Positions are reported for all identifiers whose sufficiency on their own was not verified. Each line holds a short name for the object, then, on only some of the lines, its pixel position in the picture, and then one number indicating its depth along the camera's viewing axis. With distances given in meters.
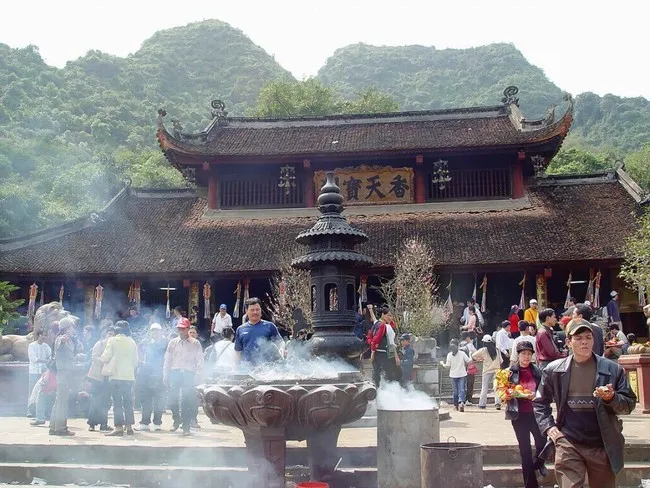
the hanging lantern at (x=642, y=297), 17.82
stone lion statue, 11.86
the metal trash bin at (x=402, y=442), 6.27
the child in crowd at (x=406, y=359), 12.66
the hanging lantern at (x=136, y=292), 20.85
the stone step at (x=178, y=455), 7.23
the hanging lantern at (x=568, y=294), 19.43
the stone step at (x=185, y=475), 6.86
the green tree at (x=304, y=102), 48.22
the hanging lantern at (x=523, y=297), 19.86
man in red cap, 9.37
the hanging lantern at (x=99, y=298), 20.86
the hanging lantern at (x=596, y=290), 19.48
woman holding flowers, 6.00
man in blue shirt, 6.88
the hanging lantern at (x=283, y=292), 19.25
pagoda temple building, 20.08
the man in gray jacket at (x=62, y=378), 9.09
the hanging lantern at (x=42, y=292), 21.06
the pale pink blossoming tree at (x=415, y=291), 18.83
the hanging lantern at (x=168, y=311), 21.51
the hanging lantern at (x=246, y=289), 20.41
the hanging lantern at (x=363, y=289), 20.44
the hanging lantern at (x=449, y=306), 20.19
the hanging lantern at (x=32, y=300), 20.52
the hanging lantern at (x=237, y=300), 20.48
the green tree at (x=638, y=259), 16.39
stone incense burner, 5.84
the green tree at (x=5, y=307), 15.09
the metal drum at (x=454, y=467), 5.28
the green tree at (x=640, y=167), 48.67
